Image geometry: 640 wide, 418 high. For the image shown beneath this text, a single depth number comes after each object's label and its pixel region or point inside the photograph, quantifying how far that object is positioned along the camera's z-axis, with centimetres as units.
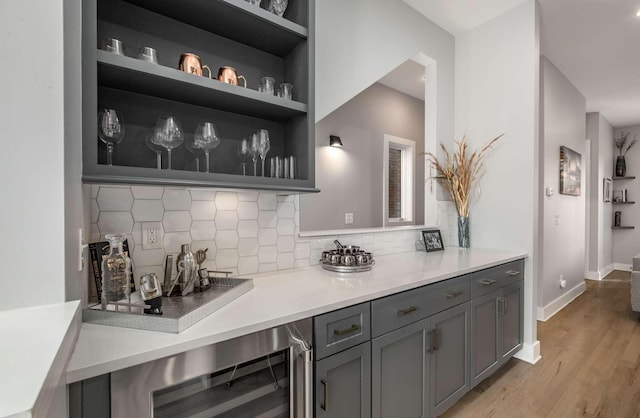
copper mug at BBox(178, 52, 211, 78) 133
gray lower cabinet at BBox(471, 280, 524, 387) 198
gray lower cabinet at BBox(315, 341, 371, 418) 119
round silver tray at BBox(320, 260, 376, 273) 178
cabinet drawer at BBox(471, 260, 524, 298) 198
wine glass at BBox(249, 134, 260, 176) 152
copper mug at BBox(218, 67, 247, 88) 144
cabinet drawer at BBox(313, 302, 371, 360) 119
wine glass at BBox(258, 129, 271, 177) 152
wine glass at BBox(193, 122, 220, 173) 136
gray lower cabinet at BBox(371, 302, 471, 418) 141
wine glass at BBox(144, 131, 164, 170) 131
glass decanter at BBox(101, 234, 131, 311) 108
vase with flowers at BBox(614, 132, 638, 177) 602
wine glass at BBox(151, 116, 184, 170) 126
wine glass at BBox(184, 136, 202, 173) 142
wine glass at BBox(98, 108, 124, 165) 115
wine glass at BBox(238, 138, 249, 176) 154
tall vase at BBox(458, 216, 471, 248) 282
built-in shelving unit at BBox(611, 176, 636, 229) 598
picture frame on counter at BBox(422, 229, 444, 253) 260
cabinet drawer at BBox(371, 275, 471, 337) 140
